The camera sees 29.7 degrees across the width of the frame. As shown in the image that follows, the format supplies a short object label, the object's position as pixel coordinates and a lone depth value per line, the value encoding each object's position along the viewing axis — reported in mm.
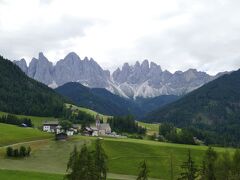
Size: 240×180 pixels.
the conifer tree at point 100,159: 93000
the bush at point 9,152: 142750
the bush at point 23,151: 144625
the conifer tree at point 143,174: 88875
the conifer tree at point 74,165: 83081
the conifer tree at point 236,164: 99025
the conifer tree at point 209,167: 95062
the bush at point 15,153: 143012
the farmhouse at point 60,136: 181625
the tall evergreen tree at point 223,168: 103500
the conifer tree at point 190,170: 89500
